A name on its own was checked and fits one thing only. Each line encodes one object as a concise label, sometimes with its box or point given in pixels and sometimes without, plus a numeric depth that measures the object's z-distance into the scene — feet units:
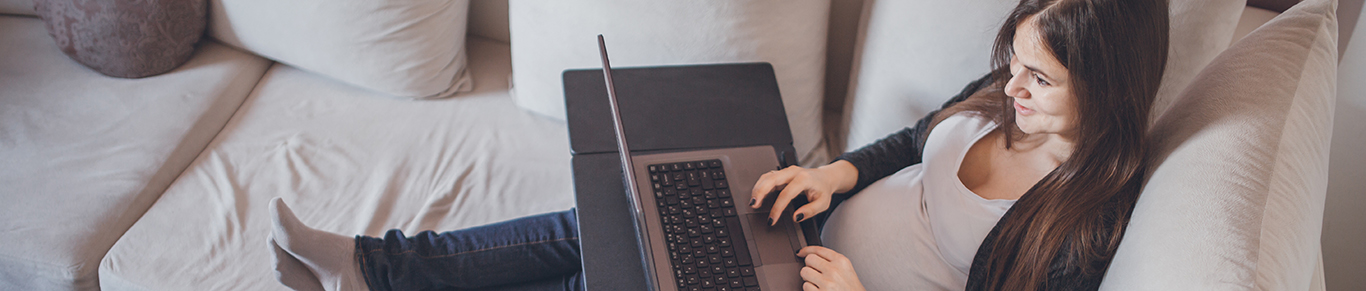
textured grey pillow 4.41
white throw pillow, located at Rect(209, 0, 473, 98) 4.56
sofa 3.64
